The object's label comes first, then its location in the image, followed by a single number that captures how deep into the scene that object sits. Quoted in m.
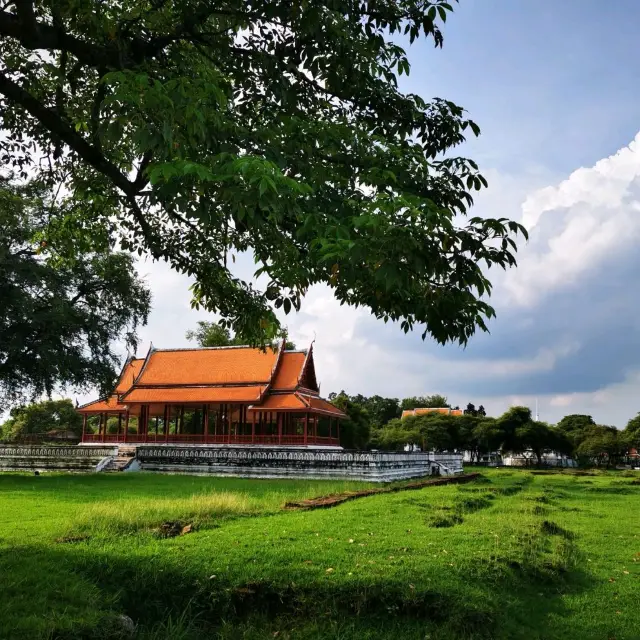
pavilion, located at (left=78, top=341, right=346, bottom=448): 31.32
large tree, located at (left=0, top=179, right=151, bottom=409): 21.75
